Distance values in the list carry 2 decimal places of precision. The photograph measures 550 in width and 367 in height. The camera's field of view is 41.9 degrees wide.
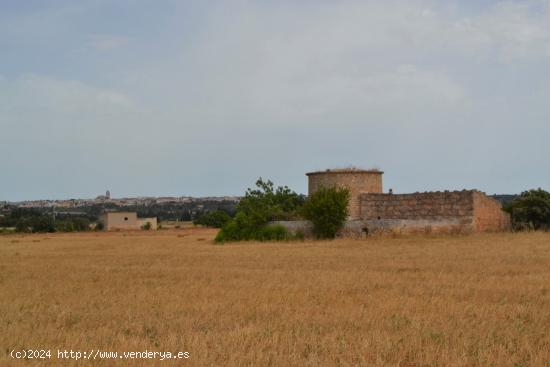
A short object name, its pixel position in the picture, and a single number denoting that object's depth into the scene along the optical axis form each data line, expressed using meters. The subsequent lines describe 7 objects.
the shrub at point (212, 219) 82.44
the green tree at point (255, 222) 36.19
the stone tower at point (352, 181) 36.91
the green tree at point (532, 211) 40.03
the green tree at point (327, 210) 34.16
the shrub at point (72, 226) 79.56
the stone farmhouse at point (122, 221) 88.47
